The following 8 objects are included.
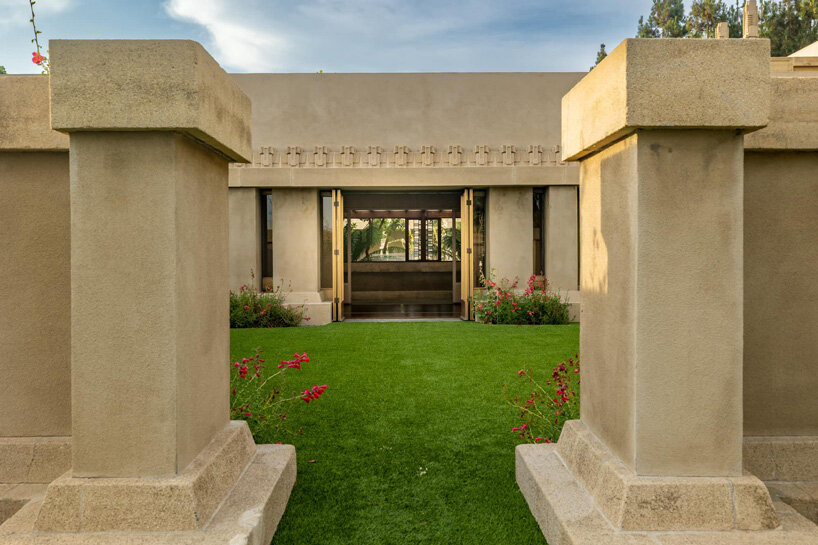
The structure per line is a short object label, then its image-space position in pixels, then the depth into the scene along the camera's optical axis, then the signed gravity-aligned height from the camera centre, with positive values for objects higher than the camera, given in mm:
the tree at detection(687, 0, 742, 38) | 20153 +10351
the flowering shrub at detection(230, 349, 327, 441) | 3424 -1008
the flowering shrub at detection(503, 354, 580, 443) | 3408 -1111
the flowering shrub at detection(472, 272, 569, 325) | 10422 -853
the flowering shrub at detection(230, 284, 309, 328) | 9977 -876
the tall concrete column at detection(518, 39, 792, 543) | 1905 -63
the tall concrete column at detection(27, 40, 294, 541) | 1899 -41
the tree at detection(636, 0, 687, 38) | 22000 +11364
